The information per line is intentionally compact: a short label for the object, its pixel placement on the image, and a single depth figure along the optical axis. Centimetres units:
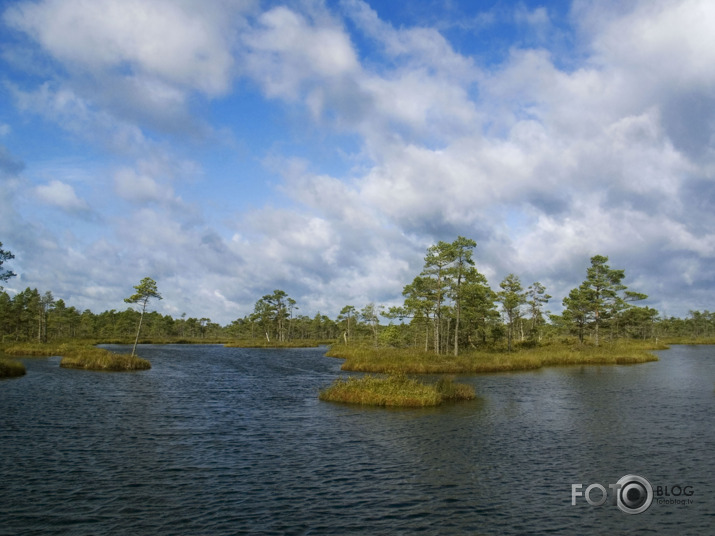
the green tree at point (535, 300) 9778
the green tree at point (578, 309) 8825
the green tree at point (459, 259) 6325
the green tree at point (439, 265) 6309
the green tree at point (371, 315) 10600
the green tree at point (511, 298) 8195
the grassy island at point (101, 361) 5772
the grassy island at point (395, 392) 3400
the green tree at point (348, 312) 13912
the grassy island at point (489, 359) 5728
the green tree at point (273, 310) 14832
